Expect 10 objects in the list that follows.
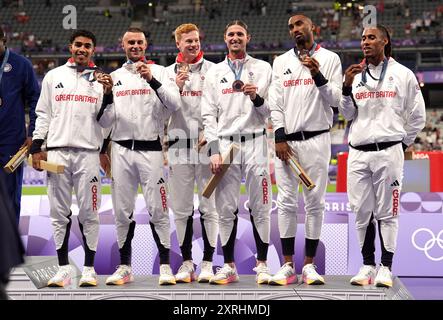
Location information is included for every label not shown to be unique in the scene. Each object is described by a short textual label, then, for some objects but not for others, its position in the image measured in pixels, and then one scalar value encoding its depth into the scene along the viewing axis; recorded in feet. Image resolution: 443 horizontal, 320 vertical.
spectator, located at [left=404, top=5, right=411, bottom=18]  133.69
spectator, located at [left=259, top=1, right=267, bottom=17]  141.88
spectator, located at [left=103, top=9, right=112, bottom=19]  143.64
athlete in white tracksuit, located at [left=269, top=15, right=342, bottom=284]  21.74
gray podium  20.16
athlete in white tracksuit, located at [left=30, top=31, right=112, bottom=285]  22.06
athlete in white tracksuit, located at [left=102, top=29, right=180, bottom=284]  22.48
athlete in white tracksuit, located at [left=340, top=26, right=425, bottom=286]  21.36
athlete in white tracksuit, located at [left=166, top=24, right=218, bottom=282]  23.30
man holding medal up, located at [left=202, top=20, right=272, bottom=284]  22.36
